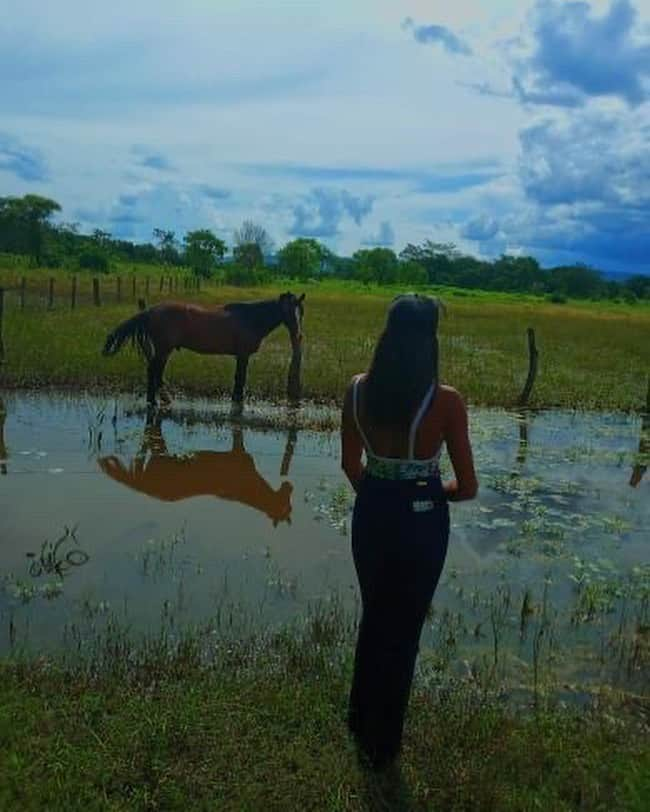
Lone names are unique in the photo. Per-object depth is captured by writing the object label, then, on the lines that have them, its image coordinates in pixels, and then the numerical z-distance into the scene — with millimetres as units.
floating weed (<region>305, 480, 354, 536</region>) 8133
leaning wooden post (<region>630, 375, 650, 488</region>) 10697
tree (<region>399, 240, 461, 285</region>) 109000
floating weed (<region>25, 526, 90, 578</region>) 6293
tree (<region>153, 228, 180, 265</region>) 92125
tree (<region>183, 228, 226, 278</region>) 85812
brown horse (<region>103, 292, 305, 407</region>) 13299
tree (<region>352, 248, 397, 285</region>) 107125
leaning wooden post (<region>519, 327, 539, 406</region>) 14758
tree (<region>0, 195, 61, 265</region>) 67562
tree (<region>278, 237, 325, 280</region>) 98688
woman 3531
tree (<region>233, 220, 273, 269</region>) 89625
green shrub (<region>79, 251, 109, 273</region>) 62781
